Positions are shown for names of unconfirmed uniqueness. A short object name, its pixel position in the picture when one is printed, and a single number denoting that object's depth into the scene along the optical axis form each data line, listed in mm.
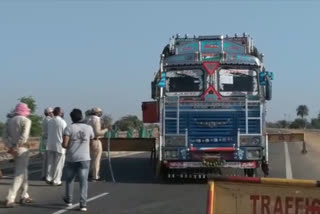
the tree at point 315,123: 191838
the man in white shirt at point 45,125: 14531
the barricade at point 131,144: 16531
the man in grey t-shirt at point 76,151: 10672
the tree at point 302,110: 193875
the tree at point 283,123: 171325
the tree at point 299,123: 146225
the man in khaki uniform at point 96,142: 14828
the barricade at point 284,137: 17875
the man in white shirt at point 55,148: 13862
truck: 14430
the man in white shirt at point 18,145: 10711
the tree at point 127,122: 53725
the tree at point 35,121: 68688
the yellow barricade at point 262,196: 6789
